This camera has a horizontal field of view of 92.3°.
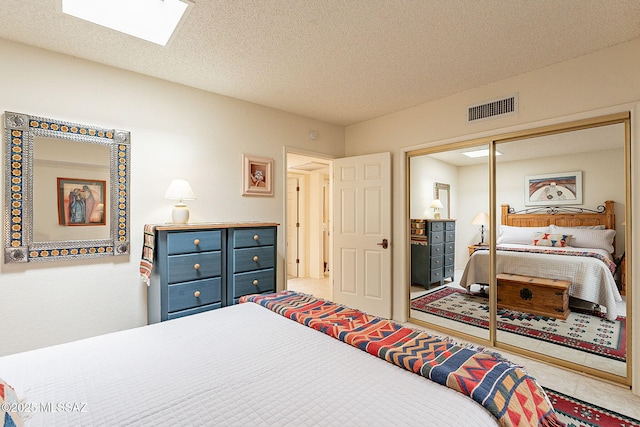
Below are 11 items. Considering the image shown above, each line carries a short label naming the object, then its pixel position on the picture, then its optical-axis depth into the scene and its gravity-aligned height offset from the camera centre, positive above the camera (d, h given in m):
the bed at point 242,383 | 0.85 -0.56
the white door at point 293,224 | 6.44 -0.21
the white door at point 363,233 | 3.71 -0.23
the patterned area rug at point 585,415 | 1.84 -1.25
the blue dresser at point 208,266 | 2.34 -0.44
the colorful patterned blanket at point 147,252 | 2.41 -0.31
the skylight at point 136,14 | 1.89 +1.29
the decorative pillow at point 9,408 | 0.65 -0.44
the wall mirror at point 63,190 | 2.13 +0.18
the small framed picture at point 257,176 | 3.30 +0.42
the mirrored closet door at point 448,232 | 3.08 -0.19
